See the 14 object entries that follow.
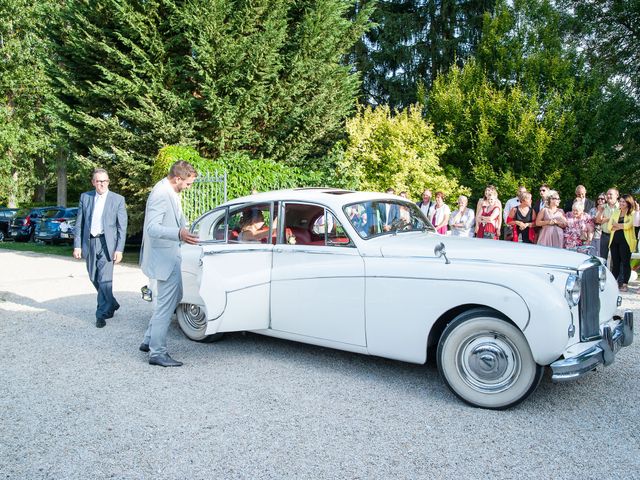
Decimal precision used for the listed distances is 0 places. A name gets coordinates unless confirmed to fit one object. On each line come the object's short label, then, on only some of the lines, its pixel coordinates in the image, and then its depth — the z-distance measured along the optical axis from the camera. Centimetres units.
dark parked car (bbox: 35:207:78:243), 2281
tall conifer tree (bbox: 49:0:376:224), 1372
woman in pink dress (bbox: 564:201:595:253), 954
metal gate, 1298
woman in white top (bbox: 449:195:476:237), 1030
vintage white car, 421
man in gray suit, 546
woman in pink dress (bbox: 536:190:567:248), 948
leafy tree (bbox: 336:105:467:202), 1536
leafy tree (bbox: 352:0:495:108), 2372
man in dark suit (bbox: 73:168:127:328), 747
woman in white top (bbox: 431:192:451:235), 1100
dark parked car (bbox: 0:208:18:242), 2759
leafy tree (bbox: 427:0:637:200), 1814
